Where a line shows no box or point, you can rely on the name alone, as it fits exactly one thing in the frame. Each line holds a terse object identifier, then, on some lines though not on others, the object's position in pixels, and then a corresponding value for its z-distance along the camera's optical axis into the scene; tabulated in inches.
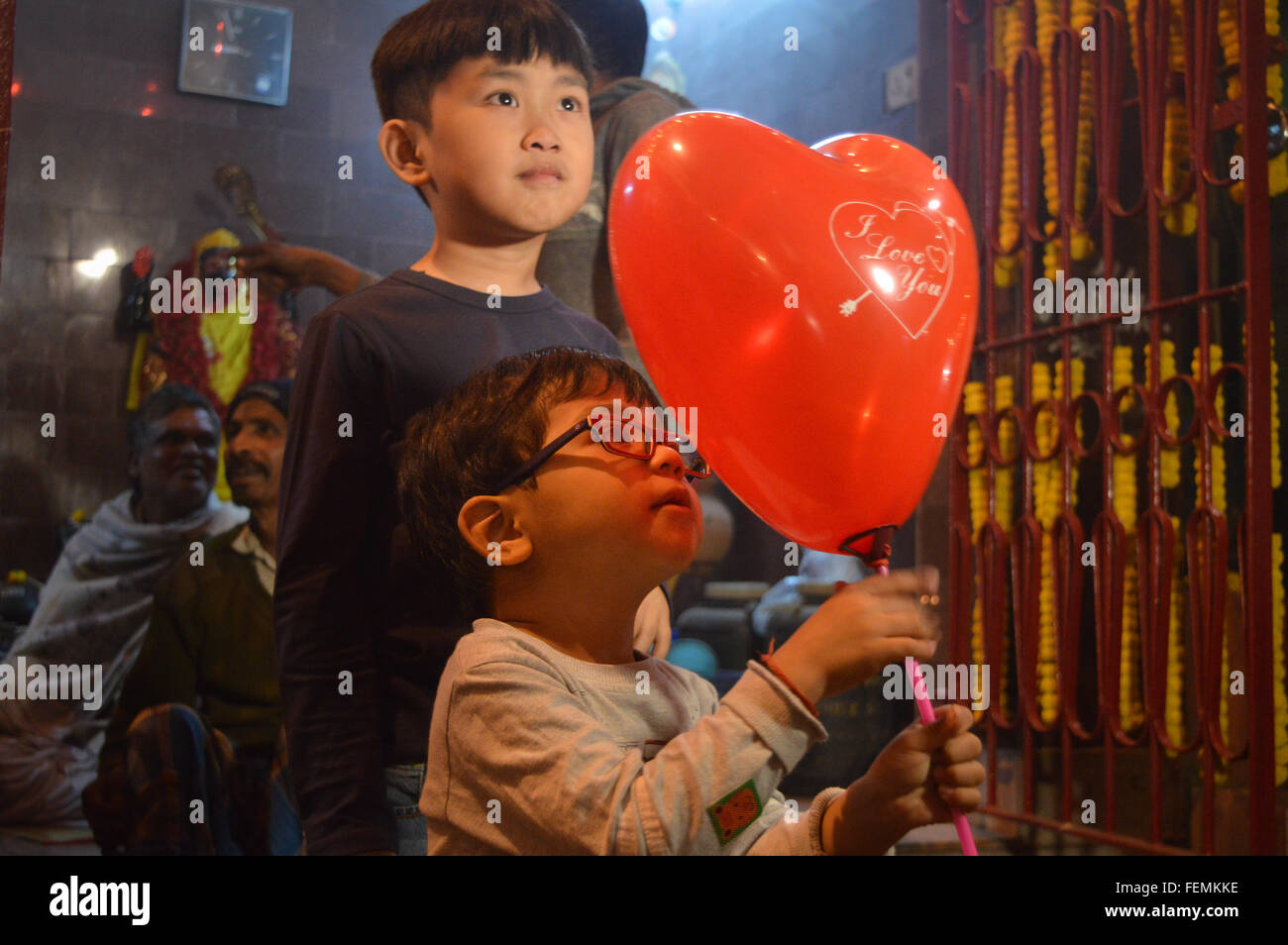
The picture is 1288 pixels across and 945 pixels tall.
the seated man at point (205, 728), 83.9
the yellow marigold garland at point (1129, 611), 82.6
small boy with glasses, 28.9
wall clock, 90.8
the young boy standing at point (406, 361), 39.8
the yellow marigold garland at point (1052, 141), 89.0
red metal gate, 73.2
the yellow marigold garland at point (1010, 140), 92.2
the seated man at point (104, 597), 84.4
